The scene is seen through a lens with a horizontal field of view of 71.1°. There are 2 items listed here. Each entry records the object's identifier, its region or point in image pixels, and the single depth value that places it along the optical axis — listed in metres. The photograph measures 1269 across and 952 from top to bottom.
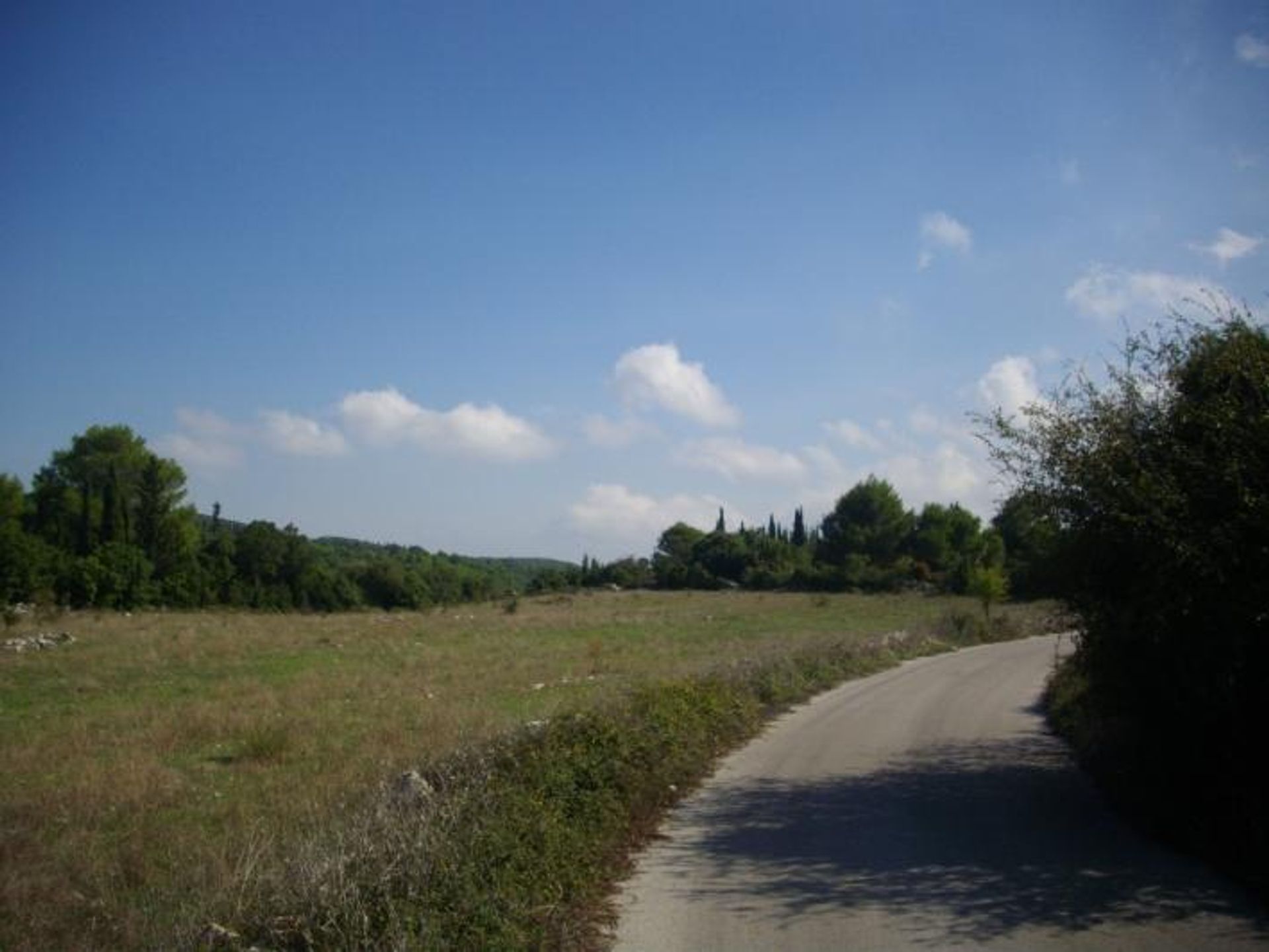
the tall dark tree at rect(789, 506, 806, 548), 126.56
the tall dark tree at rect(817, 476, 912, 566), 101.50
